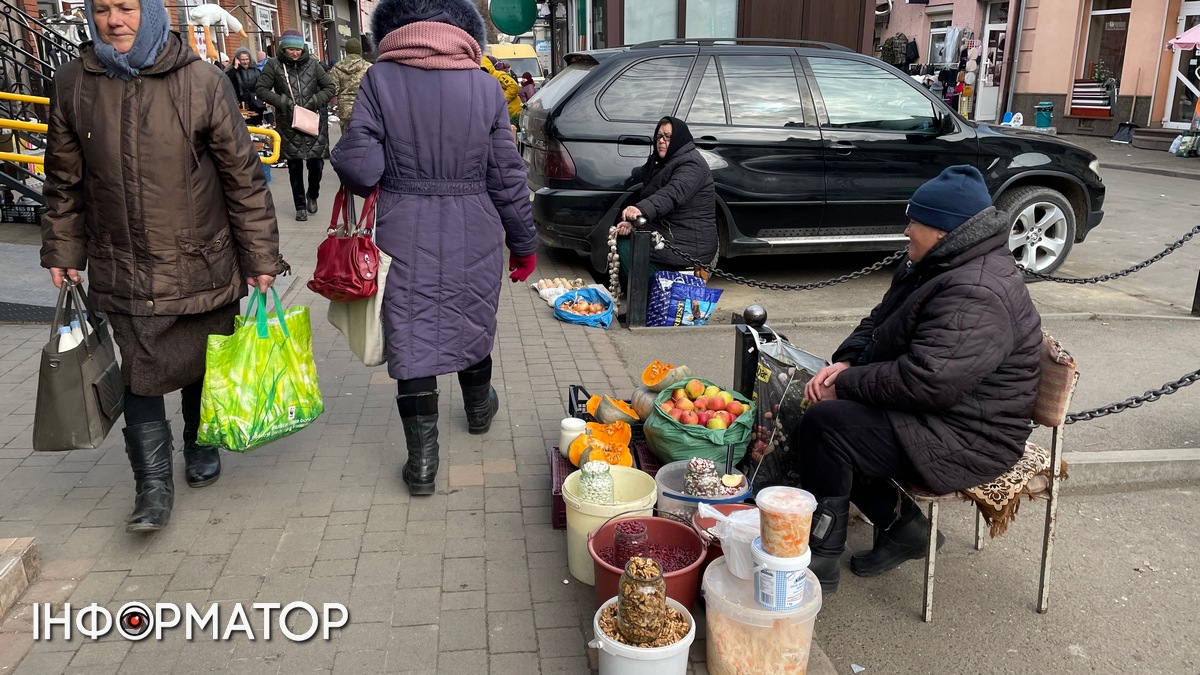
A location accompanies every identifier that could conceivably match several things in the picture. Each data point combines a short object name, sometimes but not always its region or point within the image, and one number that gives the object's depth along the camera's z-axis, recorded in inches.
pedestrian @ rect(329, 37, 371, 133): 424.2
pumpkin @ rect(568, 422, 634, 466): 143.3
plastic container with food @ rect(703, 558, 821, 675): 100.4
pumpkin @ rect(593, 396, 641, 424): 158.6
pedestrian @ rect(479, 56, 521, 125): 568.7
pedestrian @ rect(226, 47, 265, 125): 582.2
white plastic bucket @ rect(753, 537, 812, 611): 98.5
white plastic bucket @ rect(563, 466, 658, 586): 120.3
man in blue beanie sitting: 111.2
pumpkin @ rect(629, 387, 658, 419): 158.1
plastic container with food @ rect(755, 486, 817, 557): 97.4
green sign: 471.5
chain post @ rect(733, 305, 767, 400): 157.5
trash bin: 864.3
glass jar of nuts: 96.7
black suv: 276.7
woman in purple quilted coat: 134.0
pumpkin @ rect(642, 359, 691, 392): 162.1
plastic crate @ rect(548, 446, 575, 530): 139.8
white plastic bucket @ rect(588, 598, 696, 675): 96.5
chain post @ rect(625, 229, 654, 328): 242.2
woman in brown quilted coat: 120.3
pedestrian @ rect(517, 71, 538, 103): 766.9
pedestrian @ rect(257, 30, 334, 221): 386.0
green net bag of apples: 139.6
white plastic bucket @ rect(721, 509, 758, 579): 105.7
